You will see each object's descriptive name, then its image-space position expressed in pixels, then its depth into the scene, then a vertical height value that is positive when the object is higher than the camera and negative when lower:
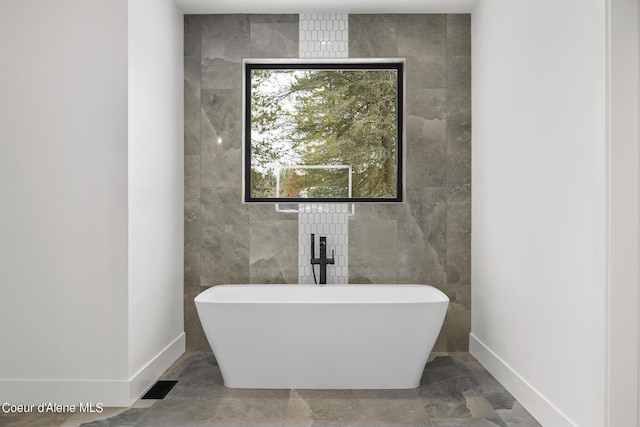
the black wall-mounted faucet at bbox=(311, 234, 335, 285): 3.70 -0.36
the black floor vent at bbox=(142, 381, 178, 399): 2.88 -1.13
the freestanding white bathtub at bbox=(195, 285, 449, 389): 2.85 -0.79
